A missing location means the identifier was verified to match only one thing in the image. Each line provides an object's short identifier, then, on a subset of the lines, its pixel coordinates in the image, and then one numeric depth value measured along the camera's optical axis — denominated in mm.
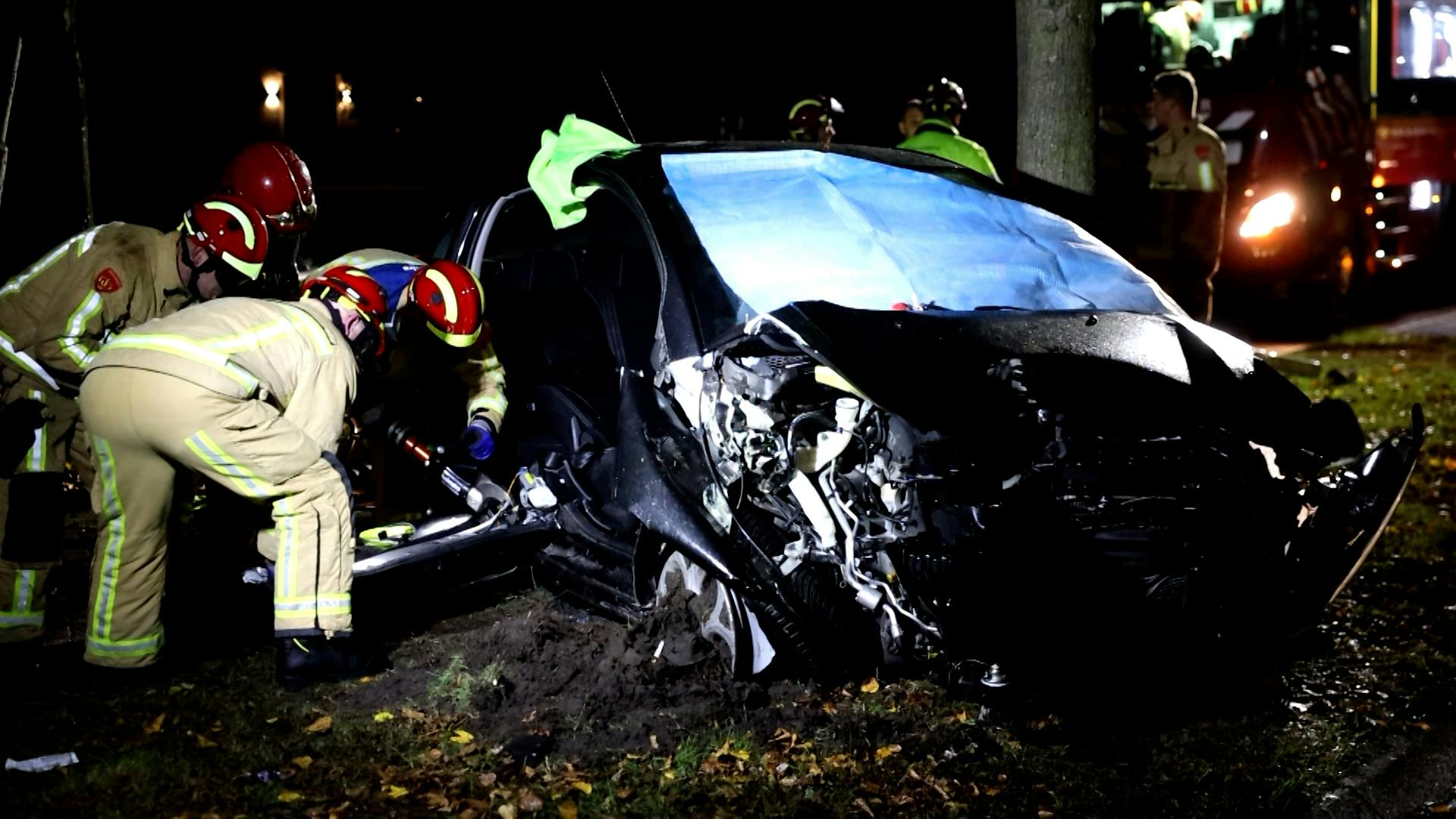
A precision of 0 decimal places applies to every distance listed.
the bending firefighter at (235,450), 4363
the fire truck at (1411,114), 12398
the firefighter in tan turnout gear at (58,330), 4730
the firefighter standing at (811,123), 8586
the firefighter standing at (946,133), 7285
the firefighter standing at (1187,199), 8930
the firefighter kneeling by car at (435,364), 4902
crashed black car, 3783
